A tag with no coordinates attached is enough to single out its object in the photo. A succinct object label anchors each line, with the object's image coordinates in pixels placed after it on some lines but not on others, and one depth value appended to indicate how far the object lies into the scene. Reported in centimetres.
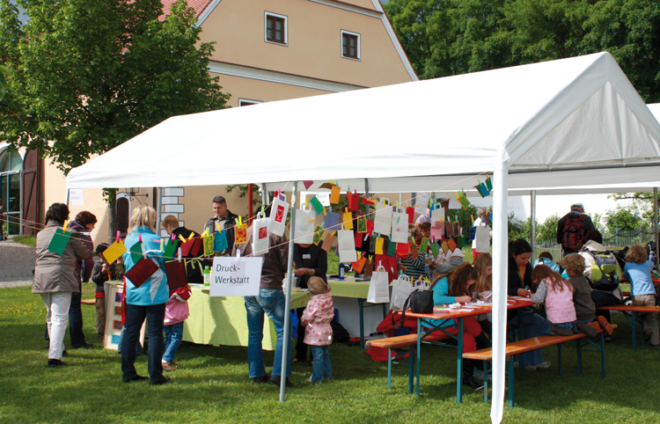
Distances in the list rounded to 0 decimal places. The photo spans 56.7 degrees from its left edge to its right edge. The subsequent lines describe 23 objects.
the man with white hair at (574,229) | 939
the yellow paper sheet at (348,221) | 550
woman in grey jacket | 565
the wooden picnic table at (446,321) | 466
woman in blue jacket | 494
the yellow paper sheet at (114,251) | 453
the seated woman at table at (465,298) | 509
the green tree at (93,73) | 1148
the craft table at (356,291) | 663
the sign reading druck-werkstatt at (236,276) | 451
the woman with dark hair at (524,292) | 575
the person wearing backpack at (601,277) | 701
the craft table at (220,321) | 561
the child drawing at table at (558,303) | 539
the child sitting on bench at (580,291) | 579
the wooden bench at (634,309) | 664
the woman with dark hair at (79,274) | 602
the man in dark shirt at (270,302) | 500
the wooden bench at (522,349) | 451
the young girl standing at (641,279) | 691
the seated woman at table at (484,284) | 547
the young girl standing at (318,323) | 514
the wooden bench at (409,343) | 497
